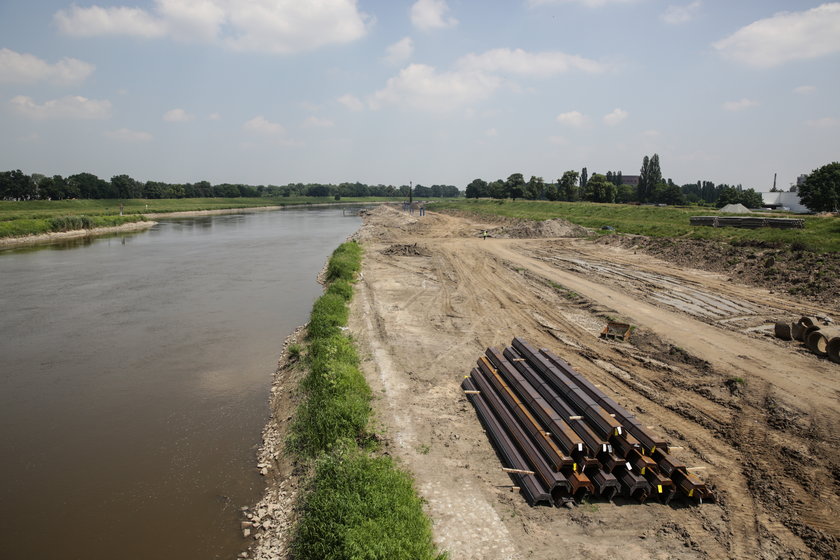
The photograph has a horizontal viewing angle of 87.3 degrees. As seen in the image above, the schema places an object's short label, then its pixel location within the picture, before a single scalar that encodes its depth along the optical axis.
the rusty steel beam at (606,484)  8.51
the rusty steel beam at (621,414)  8.98
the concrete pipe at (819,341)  15.52
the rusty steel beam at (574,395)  9.20
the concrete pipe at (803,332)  16.20
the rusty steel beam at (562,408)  8.83
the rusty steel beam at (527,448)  8.53
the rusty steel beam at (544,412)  8.78
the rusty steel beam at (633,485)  8.48
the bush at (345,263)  29.23
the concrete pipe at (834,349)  14.86
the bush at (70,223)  58.19
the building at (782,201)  84.07
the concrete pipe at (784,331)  16.77
